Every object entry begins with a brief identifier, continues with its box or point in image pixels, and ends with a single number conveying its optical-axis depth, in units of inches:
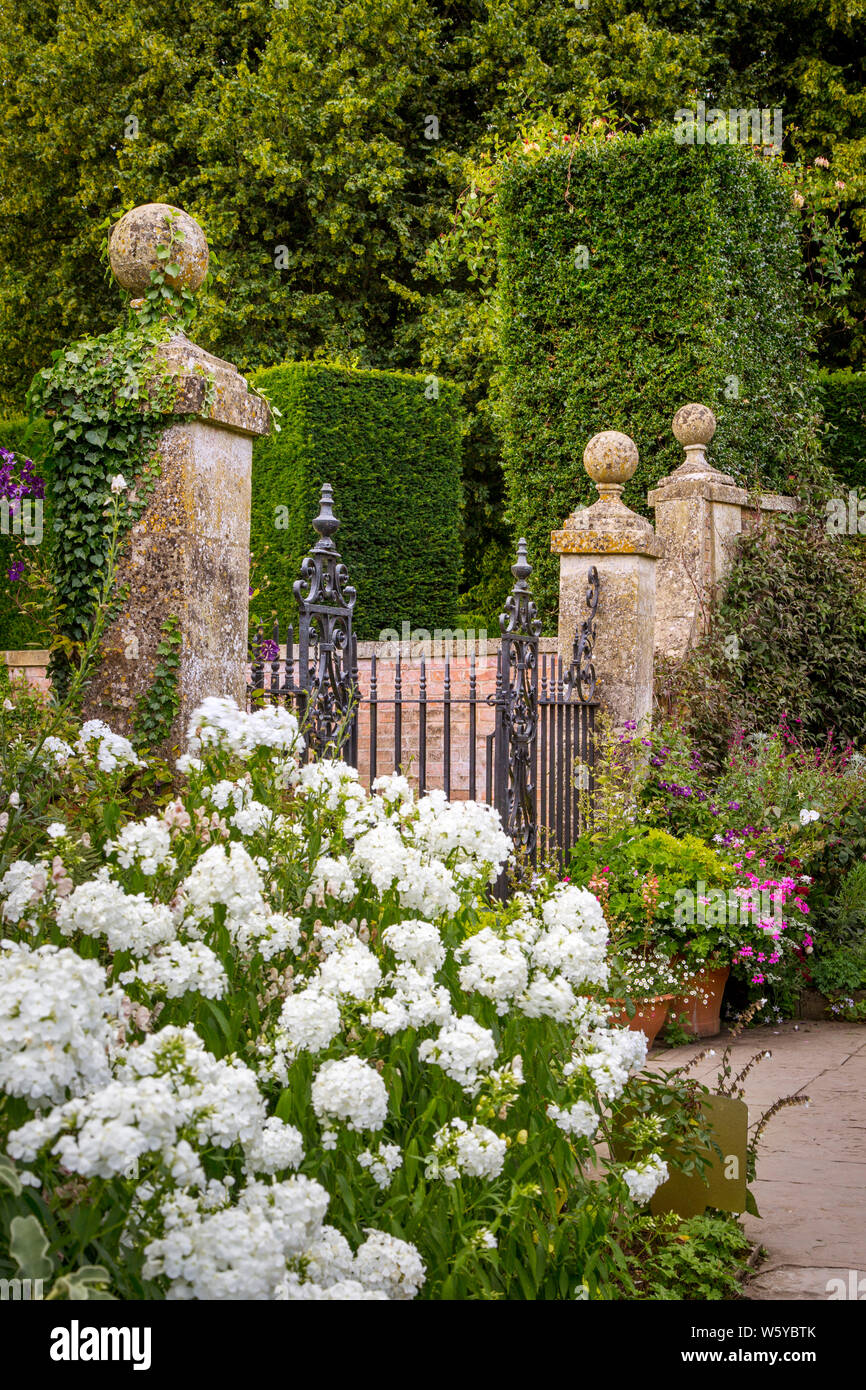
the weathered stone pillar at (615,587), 254.1
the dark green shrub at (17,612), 391.9
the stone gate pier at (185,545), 149.9
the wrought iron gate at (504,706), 168.9
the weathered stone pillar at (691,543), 308.8
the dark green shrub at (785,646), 290.5
